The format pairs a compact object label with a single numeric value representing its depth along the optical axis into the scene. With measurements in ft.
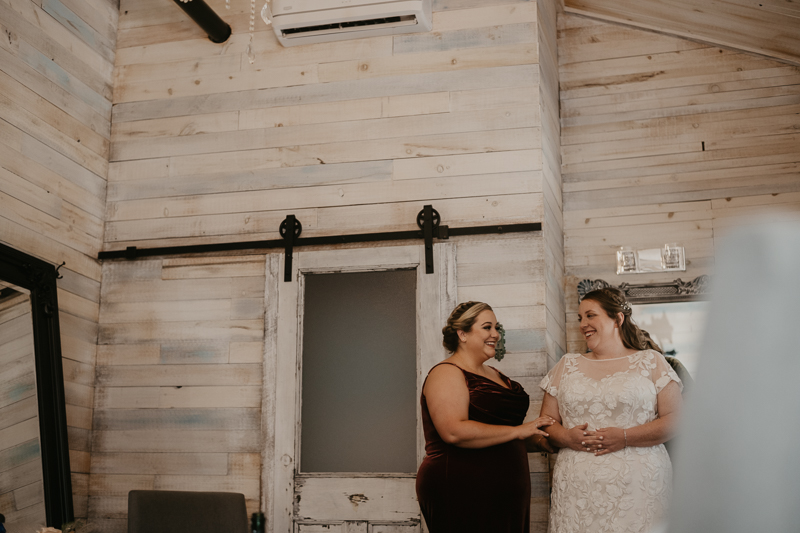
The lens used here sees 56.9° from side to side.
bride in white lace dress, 8.66
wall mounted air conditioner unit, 11.66
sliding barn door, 10.80
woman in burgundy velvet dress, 8.79
